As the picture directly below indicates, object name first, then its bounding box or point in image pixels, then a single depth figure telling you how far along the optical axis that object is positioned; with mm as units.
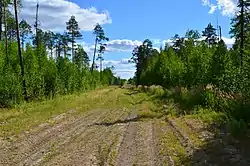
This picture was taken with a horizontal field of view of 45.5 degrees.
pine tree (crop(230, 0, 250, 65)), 30257
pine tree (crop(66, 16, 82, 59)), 54996
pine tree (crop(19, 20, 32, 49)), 42106
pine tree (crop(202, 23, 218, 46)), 56336
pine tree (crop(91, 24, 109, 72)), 62922
